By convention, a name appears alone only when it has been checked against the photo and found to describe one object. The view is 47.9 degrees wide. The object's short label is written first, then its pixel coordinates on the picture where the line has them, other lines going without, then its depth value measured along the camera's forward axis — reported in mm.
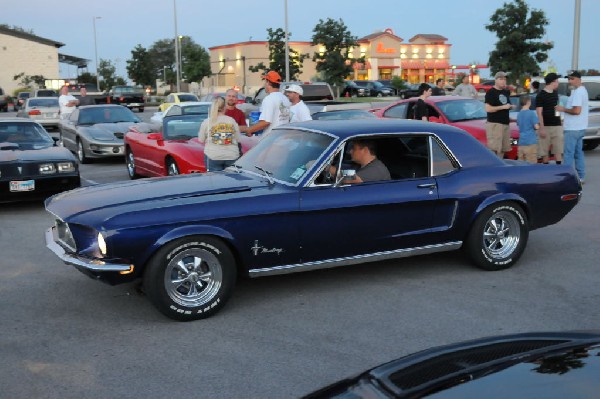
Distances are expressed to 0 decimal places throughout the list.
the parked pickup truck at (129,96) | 45562
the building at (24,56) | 65375
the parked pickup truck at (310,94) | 23141
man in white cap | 9505
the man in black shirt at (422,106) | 12234
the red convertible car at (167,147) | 10352
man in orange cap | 9172
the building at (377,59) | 72938
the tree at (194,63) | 69000
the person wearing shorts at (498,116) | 11031
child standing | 10992
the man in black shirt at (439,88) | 19922
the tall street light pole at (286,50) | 33709
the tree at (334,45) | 39188
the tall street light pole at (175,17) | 48559
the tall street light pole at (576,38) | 18734
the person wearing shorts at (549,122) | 11086
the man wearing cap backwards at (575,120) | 10867
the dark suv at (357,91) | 53938
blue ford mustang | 5000
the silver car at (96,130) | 15031
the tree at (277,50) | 40906
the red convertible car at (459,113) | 12297
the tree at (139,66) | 79312
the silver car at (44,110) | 27078
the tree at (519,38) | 34562
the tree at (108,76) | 75688
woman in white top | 7930
